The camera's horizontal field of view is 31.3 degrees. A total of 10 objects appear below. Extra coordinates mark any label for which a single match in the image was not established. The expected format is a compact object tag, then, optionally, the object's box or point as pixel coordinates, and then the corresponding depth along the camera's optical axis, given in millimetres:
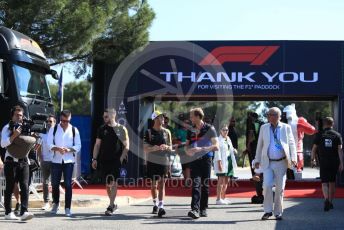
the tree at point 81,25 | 15844
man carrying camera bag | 9797
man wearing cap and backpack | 10820
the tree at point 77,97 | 53375
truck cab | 13672
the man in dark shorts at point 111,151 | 10922
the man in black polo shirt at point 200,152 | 10570
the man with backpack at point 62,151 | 10898
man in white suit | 10227
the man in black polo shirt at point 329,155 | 12336
